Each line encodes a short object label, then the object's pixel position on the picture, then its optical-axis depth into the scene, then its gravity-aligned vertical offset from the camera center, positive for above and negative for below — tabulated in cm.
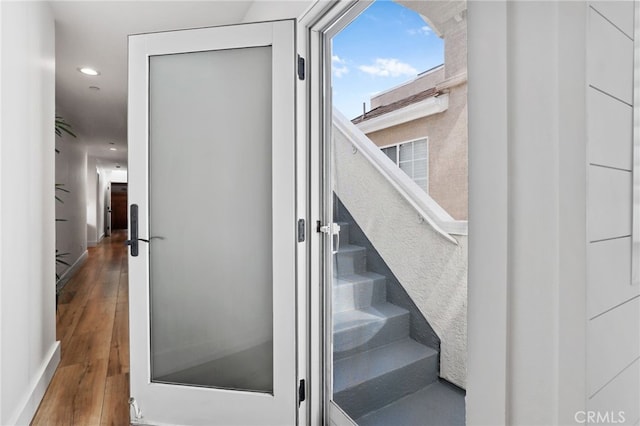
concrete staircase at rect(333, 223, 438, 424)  135 -59
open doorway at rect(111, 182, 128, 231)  1403 +16
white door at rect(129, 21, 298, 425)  169 -12
